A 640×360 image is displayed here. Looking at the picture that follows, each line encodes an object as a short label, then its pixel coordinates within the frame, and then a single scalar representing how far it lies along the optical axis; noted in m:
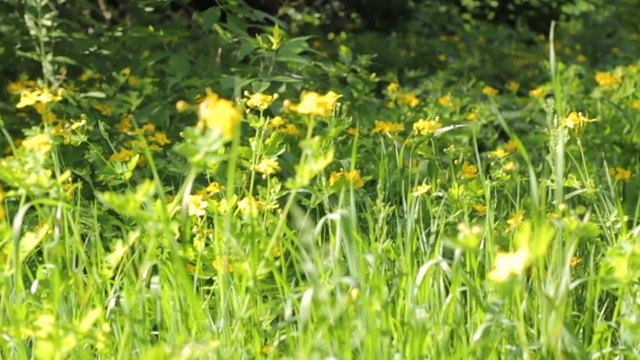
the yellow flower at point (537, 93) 8.43
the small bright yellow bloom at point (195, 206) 4.46
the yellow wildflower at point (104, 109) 7.19
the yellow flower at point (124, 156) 5.38
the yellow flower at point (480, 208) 5.04
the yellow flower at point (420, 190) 4.51
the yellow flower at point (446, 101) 8.28
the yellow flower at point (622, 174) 5.85
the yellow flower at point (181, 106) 3.43
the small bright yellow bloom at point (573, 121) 4.80
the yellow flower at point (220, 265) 4.01
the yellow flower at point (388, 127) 5.46
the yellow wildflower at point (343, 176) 4.56
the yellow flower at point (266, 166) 4.23
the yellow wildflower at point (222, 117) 2.79
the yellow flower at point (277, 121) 4.83
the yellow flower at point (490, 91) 8.32
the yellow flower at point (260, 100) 4.78
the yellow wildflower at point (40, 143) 3.46
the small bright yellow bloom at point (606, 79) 8.22
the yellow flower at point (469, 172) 5.31
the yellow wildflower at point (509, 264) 2.73
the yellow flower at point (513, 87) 10.27
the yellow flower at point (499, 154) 5.20
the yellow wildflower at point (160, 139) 6.03
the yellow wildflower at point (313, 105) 3.29
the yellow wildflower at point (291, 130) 5.98
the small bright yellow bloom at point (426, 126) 4.92
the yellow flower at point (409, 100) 7.62
